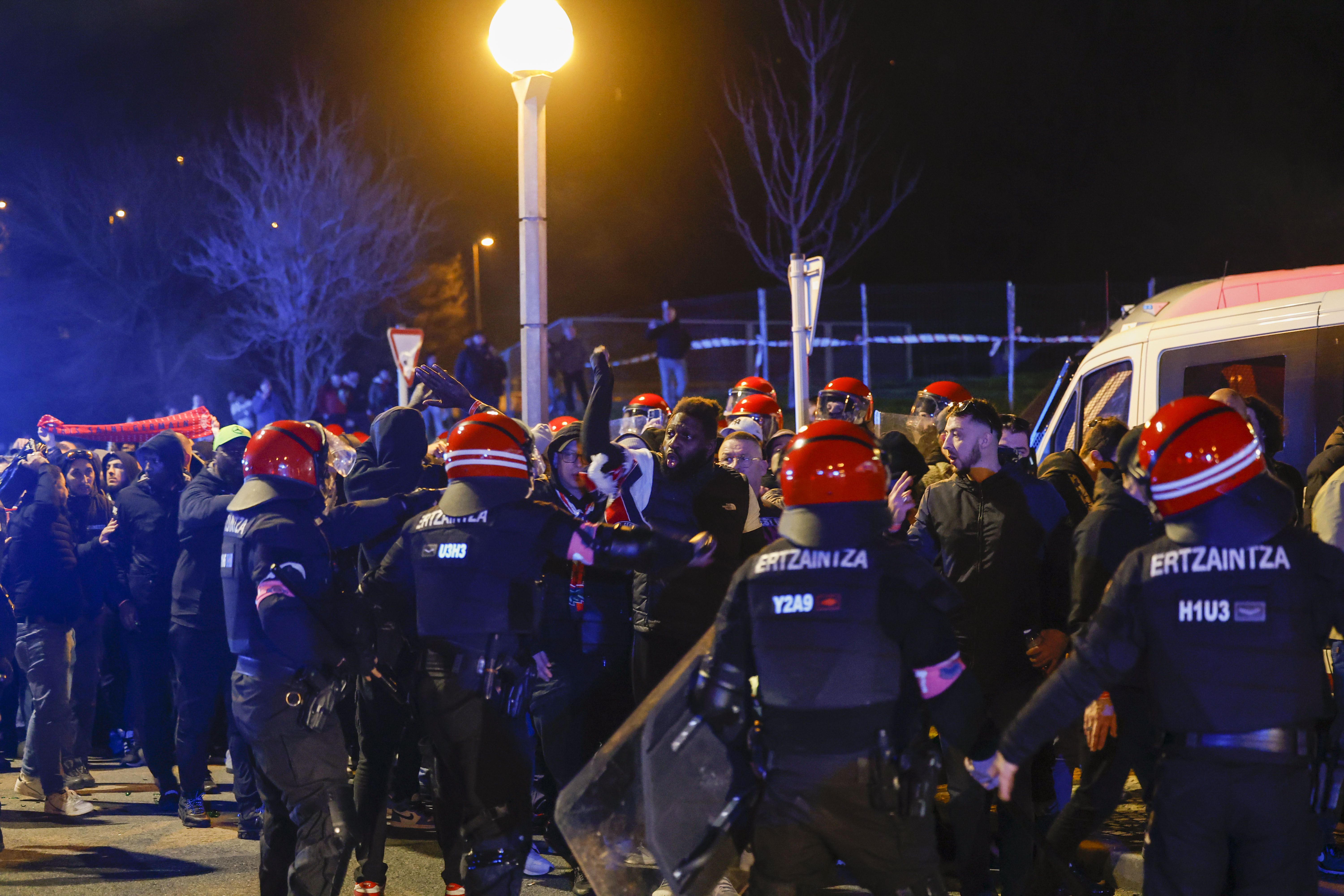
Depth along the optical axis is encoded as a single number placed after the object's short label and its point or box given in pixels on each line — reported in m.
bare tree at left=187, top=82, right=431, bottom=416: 29.23
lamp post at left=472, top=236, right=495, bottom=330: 35.56
